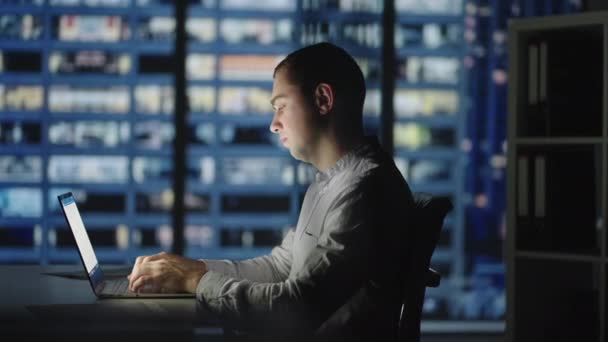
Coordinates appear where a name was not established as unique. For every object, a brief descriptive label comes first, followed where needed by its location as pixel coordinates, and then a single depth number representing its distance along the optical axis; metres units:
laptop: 3.01
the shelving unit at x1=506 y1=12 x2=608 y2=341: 4.02
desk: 2.78
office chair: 2.79
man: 2.68
